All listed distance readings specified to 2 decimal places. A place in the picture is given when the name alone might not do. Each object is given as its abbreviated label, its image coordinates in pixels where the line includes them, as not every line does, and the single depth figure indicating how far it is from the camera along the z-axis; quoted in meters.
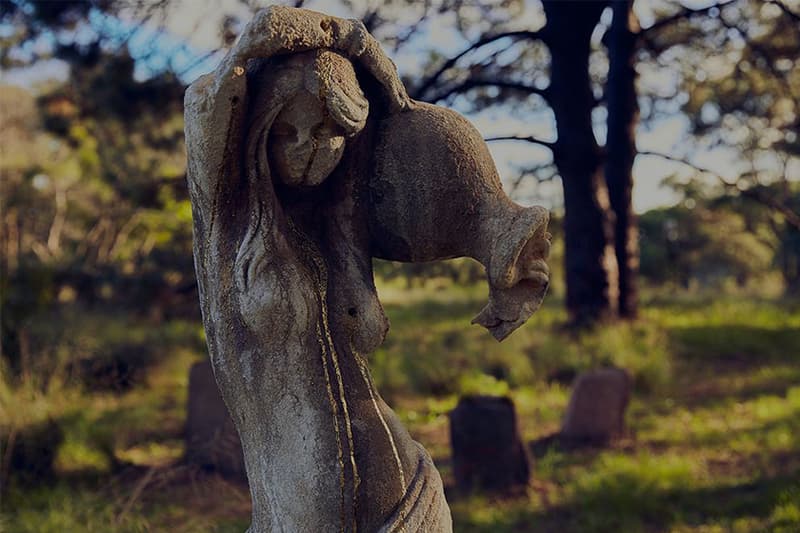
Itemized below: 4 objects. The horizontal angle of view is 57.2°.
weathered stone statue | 1.42
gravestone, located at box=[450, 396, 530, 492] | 4.87
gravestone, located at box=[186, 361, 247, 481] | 5.22
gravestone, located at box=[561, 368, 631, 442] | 6.03
